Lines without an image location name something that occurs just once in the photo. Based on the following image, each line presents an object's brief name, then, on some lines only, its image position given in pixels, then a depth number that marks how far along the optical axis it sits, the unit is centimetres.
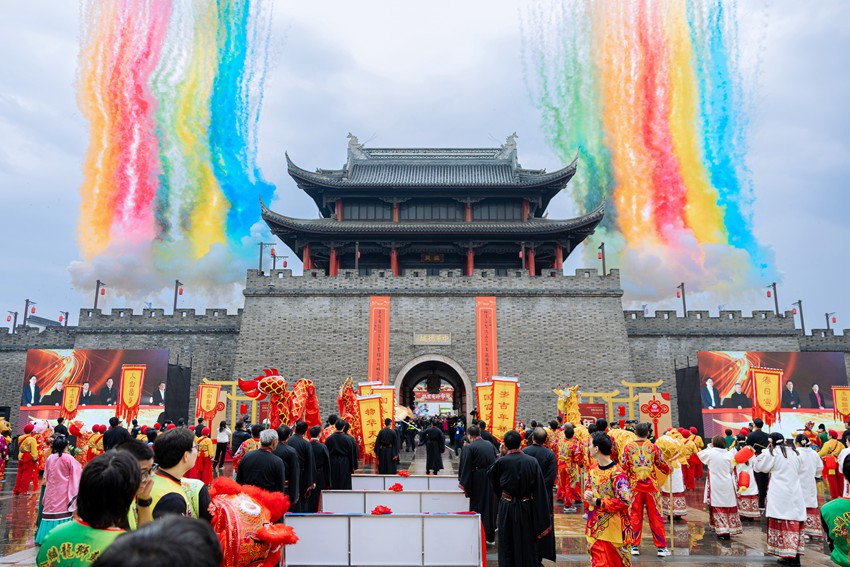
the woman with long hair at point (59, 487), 640
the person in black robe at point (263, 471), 510
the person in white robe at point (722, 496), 758
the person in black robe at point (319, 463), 754
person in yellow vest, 284
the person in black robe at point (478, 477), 679
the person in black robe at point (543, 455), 666
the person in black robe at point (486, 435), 830
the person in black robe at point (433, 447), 1282
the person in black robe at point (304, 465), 668
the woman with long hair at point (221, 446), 1378
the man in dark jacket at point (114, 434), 729
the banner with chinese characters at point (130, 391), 1825
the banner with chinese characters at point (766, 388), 1480
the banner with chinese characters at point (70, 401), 1888
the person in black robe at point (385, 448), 1121
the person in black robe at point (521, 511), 491
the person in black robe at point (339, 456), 848
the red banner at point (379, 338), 2094
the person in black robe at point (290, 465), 592
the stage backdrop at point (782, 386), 1884
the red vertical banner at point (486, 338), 2095
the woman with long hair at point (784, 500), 639
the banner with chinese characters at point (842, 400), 1836
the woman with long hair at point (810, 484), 744
